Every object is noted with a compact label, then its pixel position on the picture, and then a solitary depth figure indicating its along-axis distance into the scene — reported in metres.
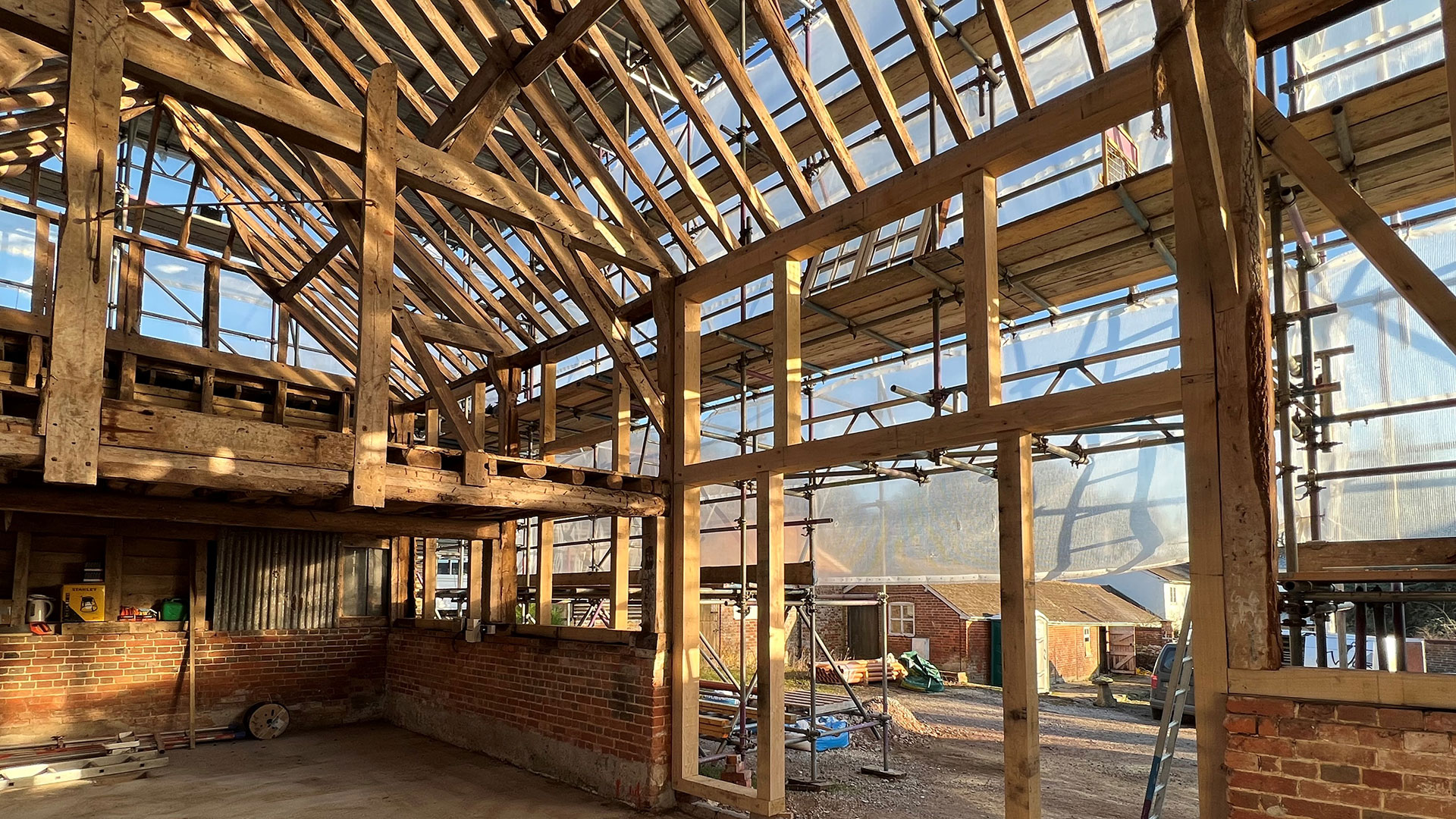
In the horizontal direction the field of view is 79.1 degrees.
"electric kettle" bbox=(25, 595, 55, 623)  10.11
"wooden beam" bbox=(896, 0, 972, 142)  5.82
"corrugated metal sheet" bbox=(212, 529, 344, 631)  11.46
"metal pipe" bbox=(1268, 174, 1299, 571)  6.17
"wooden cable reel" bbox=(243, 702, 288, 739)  11.03
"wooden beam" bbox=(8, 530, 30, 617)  10.03
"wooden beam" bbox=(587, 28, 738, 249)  6.88
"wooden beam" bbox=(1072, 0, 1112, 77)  5.36
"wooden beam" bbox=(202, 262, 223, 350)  11.19
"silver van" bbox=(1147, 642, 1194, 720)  14.06
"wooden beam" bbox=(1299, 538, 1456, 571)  5.61
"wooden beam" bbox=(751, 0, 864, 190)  6.23
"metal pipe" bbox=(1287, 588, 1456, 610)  4.62
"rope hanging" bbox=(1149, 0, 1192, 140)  3.38
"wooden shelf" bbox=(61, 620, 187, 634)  10.36
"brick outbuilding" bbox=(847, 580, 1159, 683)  19.22
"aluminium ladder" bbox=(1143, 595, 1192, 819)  5.29
